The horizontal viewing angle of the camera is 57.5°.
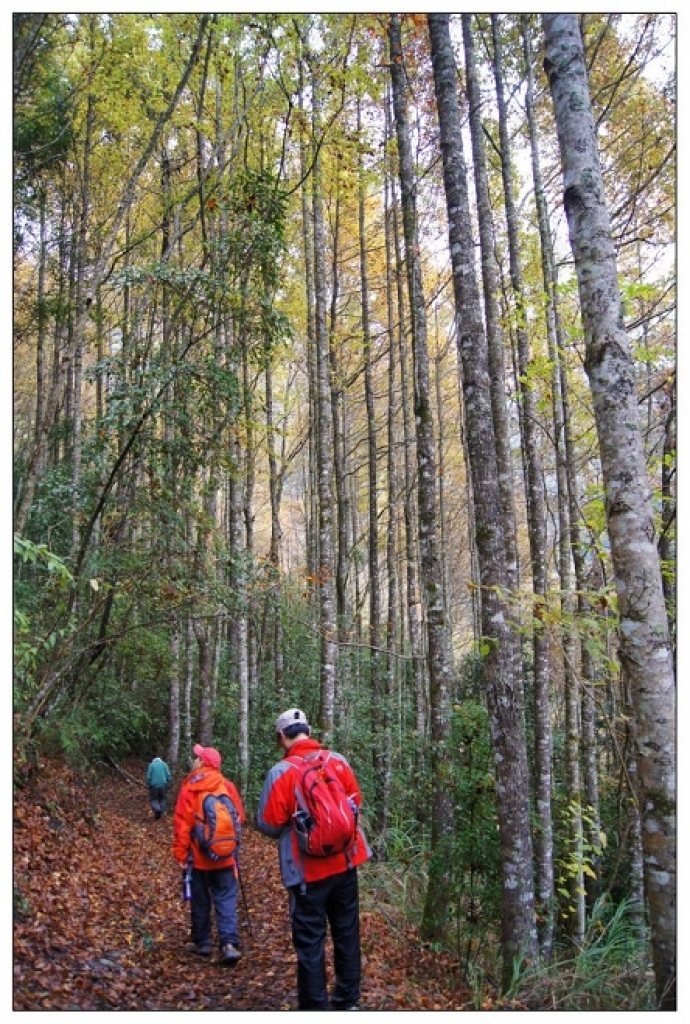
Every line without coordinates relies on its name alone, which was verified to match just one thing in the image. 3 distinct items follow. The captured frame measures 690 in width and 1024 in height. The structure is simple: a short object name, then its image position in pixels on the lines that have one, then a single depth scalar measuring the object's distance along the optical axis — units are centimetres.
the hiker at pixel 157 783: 1089
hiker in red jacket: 342
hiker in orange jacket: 486
